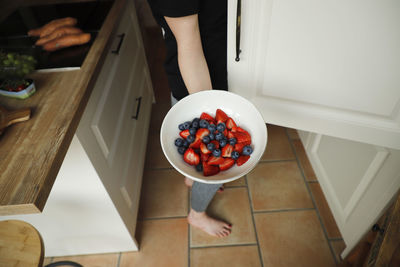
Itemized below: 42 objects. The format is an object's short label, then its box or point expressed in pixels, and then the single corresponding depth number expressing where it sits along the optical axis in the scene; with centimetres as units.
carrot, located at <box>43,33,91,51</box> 91
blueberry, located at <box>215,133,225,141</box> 75
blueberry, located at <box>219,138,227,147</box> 74
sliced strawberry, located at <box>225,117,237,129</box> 77
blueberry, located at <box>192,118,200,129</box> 76
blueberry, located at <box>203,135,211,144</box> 75
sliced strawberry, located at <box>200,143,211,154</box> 73
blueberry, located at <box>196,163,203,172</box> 70
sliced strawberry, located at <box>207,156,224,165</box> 70
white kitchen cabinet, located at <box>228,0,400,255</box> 63
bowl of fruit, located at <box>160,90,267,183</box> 68
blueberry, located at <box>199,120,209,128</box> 77
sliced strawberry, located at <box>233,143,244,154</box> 72
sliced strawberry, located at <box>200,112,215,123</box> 78
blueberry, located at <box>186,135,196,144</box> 72
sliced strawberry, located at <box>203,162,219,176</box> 67
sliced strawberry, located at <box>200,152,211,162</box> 72
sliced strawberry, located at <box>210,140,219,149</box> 75
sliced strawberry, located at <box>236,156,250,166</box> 69
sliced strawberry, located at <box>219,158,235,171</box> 70
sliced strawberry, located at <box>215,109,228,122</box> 78
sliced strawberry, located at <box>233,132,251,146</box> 73
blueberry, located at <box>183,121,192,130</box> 76
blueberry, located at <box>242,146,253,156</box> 70
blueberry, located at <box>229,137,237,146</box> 73
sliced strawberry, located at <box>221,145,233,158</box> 72
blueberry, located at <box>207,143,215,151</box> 73
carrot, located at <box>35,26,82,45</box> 94
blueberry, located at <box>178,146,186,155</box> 72
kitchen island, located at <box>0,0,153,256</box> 57
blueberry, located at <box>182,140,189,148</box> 72
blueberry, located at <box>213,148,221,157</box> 71
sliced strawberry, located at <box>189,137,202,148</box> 73
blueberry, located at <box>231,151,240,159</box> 70
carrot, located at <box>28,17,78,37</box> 98
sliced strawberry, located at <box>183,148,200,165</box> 70
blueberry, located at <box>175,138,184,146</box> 72
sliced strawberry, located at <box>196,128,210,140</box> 74
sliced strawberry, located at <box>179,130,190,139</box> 75
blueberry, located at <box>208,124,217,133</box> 75
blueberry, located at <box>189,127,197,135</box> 74
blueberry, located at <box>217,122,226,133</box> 75
